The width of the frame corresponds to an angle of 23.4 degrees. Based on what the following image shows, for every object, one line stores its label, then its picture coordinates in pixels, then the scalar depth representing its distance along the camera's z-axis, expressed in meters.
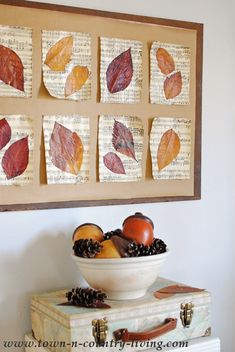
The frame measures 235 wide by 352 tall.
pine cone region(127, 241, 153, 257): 1.70
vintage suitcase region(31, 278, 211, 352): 1.60
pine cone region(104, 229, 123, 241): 1.81
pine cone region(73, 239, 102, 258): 1.71
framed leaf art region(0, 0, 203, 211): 1.87
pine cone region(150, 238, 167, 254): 1.74
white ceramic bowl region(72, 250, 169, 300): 1.68
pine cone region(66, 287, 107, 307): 1.66
